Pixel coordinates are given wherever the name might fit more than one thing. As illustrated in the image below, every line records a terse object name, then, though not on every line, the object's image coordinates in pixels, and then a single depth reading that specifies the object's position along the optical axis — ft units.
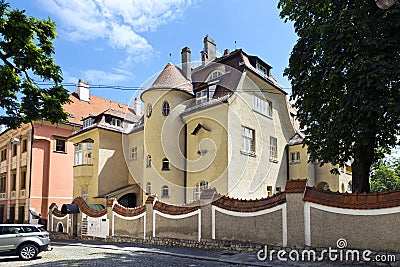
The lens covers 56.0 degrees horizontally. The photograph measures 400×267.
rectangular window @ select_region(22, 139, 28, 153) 118.11
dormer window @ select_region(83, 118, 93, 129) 105.87
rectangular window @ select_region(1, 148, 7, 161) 136.88
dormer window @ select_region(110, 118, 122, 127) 103.67
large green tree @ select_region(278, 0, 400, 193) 40.40
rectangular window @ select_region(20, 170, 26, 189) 117.31
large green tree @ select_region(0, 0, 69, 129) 34.17
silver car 48.93
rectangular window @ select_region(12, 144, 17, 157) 126.35
